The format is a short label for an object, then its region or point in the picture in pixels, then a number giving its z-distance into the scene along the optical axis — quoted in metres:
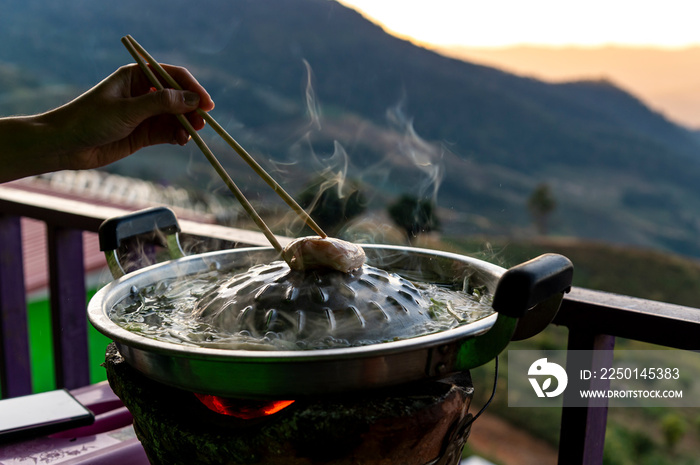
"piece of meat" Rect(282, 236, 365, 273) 0.56
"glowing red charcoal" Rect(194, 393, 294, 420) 0.52
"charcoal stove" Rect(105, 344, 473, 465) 0.49
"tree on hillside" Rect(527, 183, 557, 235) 28.98
